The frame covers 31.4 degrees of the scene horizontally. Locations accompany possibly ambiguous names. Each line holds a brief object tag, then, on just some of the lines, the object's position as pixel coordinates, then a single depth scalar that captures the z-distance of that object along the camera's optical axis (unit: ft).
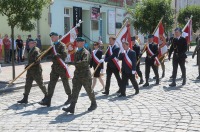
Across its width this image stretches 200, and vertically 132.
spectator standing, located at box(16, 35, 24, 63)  71.72
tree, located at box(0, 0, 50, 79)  42.70
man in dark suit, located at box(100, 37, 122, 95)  33.71
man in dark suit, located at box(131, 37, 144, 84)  42.01
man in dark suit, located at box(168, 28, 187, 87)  38.78
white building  85.10
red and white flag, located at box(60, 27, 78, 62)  32.40
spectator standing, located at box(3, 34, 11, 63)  68.53
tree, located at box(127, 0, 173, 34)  84.43
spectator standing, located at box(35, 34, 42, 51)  75.09
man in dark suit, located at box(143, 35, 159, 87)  40.22
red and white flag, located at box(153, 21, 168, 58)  45.83
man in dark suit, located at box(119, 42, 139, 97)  33.78
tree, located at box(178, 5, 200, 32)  132.05
